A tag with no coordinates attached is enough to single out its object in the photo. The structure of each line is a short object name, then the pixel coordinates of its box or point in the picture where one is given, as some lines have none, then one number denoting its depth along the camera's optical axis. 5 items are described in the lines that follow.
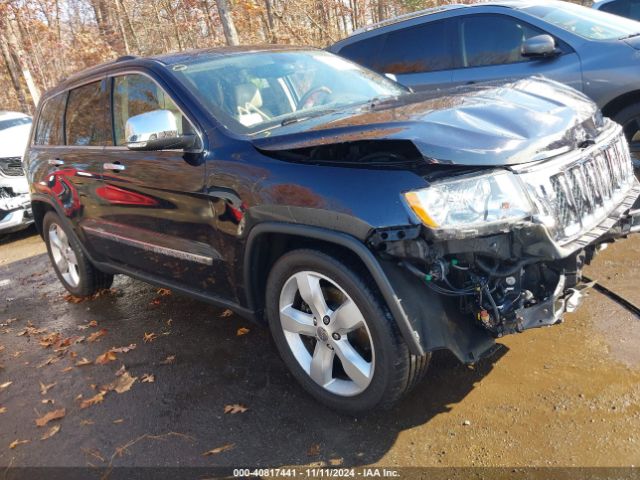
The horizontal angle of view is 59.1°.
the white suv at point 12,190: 7.84
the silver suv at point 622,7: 8.55
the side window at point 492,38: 5.58
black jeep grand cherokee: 2.27
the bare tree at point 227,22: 11.02
